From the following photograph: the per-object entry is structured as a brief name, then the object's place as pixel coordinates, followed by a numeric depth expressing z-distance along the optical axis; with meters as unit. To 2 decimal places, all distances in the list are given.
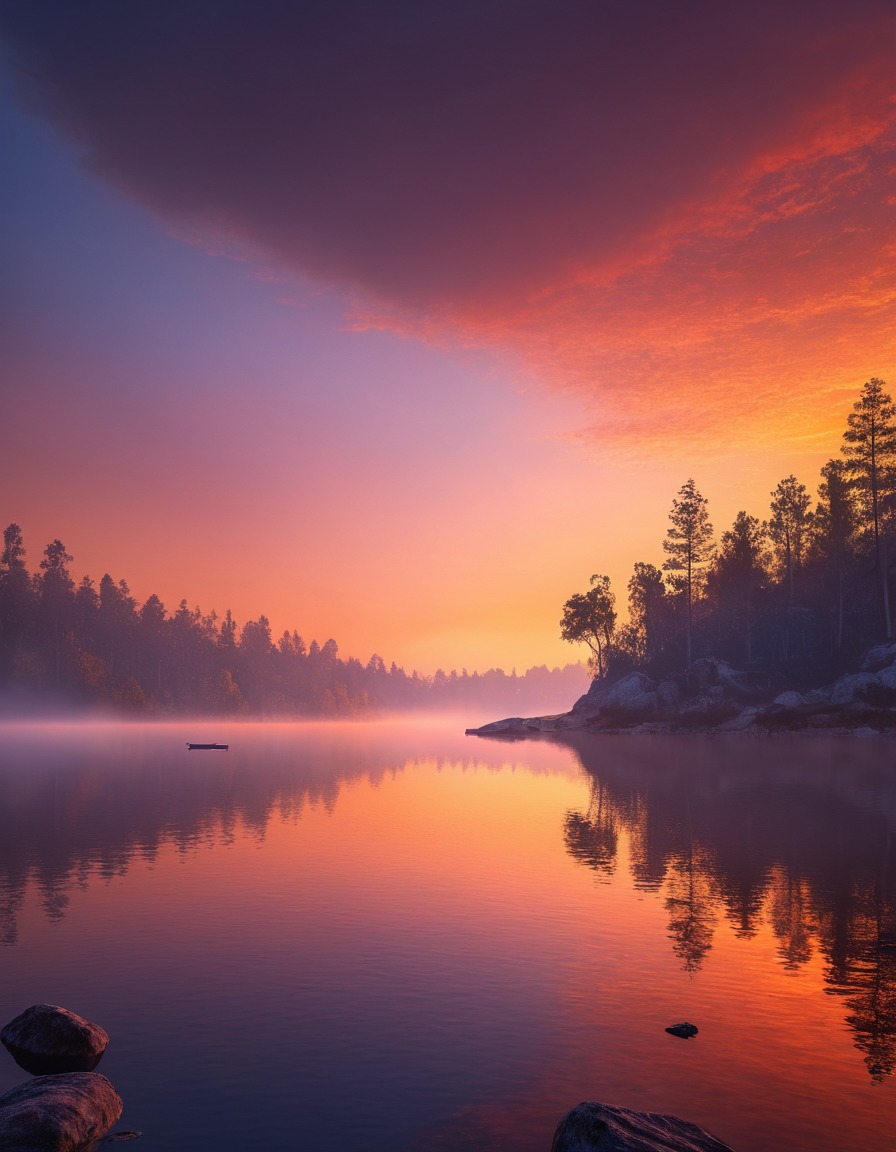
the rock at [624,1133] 10.39
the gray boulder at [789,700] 104.62
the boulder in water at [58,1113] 11.30
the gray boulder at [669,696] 121.06
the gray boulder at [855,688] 95.81
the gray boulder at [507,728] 152.50
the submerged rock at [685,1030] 16.20
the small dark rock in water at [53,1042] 14.66
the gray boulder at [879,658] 95.00
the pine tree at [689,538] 129.75
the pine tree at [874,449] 105.19
